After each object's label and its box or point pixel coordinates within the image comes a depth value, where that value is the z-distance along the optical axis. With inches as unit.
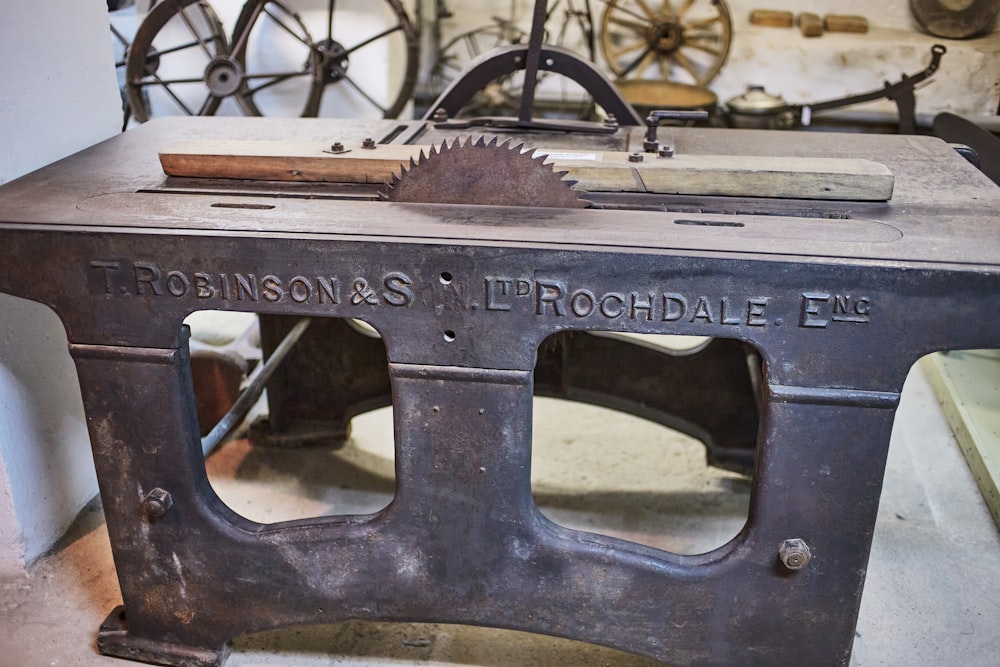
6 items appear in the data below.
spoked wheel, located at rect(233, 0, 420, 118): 162.2
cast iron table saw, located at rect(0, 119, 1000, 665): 54.9
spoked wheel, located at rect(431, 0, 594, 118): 197.0
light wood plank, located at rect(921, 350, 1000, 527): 93.8
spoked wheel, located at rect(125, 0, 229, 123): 150.7
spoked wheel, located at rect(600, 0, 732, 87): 200.4
